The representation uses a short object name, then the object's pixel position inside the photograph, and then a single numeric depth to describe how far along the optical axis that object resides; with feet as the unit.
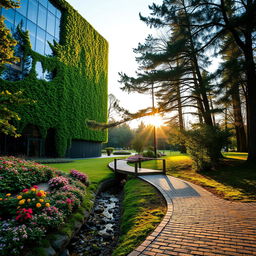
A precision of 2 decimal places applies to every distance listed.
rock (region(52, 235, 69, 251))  11.49
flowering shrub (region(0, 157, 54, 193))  17.97
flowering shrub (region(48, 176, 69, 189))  21.19
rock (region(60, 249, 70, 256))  11.89
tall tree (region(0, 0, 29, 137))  24.33
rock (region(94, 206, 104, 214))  20.29
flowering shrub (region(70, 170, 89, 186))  26.78
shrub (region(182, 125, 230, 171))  33.14
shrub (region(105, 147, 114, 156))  114.03
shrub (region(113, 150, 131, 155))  126.93
